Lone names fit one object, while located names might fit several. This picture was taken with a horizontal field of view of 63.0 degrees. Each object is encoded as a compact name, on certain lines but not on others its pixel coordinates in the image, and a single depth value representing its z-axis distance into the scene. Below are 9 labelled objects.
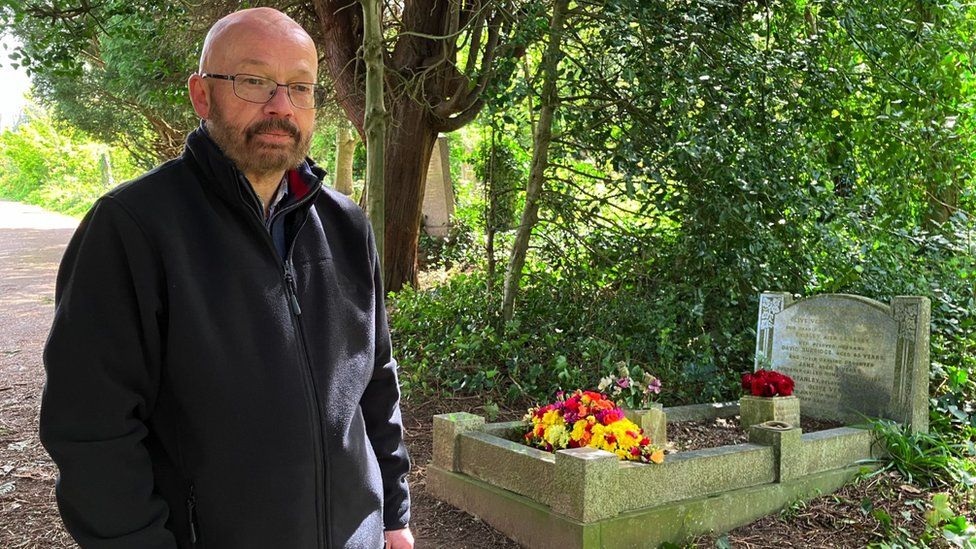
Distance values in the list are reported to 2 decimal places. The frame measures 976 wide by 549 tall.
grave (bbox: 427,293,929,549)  4.11
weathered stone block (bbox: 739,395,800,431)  5.46
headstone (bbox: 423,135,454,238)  13.75
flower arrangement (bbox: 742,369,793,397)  5.54
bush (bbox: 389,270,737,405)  6.74
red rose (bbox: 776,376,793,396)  5.57
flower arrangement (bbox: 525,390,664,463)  4.34
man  1.48
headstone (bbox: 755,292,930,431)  5.79
